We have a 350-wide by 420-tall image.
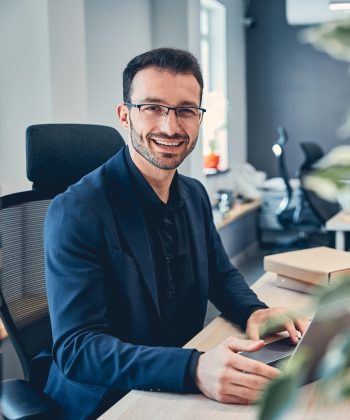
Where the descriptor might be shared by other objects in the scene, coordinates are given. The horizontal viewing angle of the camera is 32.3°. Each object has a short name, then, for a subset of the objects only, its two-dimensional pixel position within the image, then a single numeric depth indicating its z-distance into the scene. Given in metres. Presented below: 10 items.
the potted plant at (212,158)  4.62
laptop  0.83
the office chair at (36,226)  1.25
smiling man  0.93
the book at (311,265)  1.42
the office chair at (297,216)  4.54
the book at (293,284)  1.49
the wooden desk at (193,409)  0.84
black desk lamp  4.52
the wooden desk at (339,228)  2.93
